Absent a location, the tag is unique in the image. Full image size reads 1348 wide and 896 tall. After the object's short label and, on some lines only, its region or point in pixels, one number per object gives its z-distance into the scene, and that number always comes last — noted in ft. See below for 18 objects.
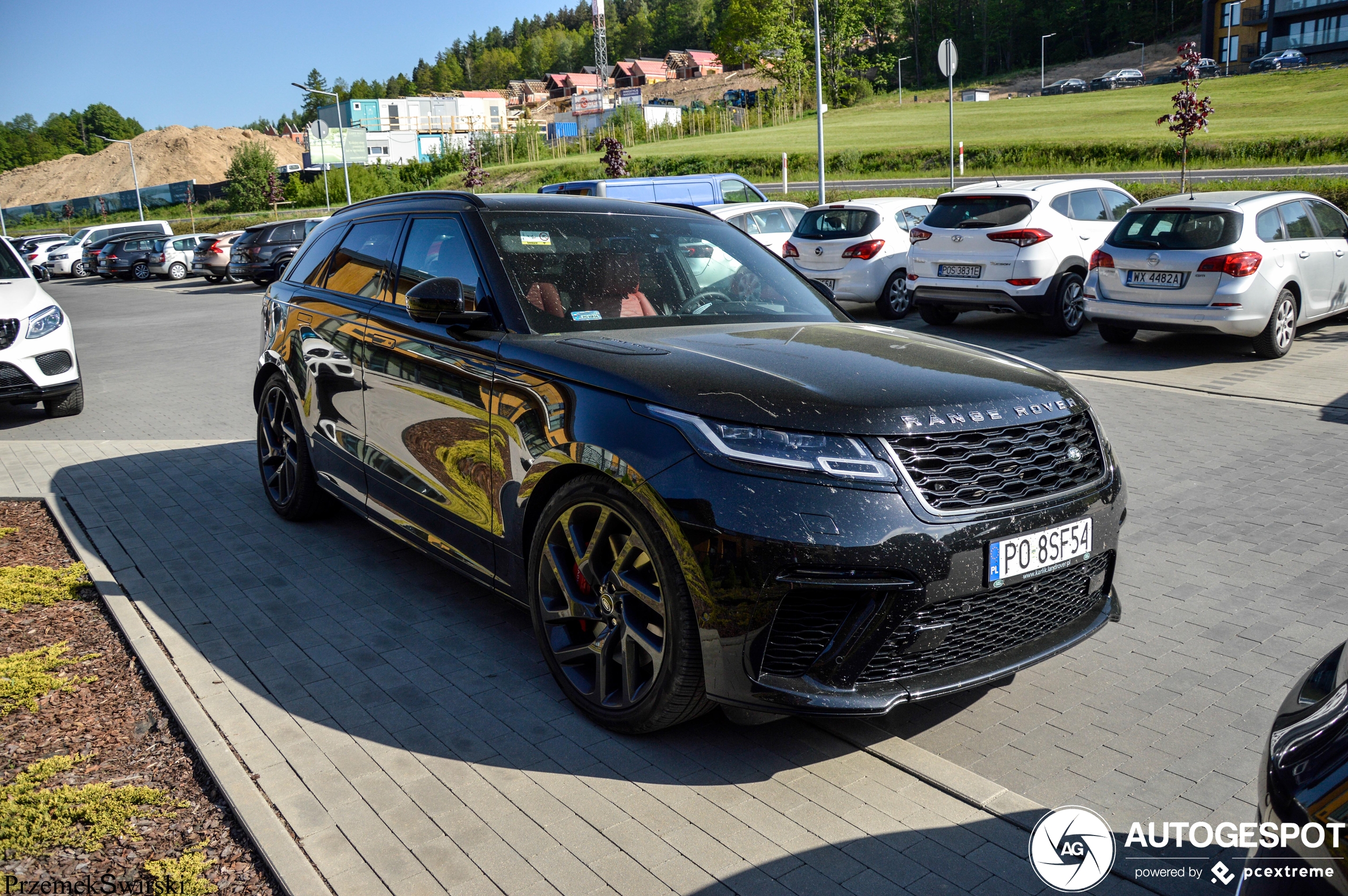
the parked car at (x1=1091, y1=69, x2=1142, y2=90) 261.24
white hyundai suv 40.68
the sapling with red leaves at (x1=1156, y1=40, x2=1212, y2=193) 65.16
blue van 64.59
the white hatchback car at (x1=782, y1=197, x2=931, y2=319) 48.70
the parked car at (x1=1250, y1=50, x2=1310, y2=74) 225.15
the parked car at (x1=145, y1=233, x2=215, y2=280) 115.24
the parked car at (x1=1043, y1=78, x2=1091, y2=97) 265.40
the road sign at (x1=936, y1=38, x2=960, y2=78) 64.03
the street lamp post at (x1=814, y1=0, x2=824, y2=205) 76.53
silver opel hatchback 34.17
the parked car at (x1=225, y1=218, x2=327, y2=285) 92.32
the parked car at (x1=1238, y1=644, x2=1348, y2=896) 5.25
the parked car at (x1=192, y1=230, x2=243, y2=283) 100.73
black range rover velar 9.98
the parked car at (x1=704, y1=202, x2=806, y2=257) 55.62
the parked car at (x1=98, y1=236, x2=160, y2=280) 120.47
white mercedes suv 31.22
